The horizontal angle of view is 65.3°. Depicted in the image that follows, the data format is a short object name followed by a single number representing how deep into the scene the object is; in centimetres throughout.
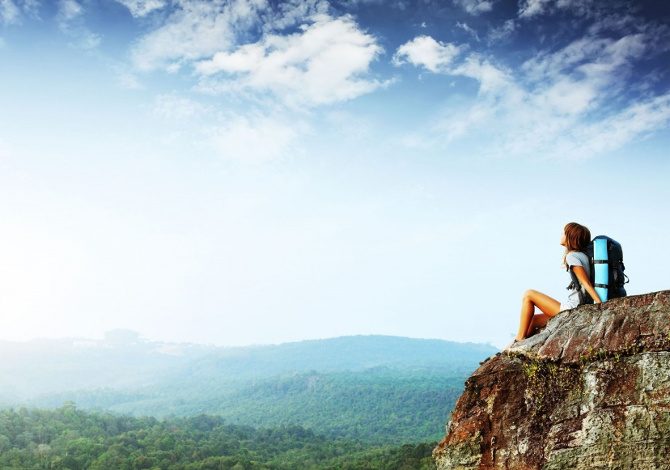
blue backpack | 633
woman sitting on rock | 643
